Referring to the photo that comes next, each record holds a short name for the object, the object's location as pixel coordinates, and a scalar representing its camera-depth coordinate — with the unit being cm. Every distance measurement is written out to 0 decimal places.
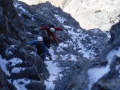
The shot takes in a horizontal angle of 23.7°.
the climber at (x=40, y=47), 1157
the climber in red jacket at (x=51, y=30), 1614
